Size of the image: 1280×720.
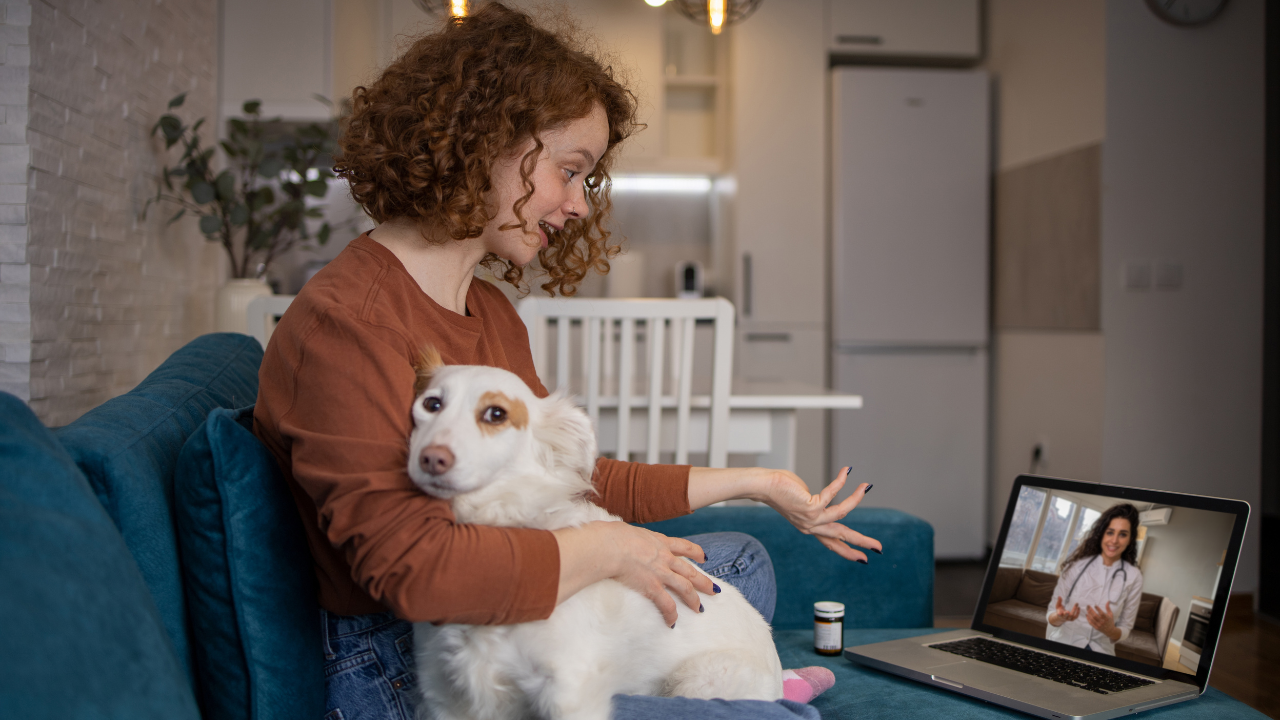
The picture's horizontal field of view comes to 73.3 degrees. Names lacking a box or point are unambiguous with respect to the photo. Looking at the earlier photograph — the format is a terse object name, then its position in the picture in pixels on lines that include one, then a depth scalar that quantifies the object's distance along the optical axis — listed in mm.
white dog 809
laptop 1229
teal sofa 613
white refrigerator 3936
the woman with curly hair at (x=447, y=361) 797
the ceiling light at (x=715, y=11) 2369
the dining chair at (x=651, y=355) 2109
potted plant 2537
